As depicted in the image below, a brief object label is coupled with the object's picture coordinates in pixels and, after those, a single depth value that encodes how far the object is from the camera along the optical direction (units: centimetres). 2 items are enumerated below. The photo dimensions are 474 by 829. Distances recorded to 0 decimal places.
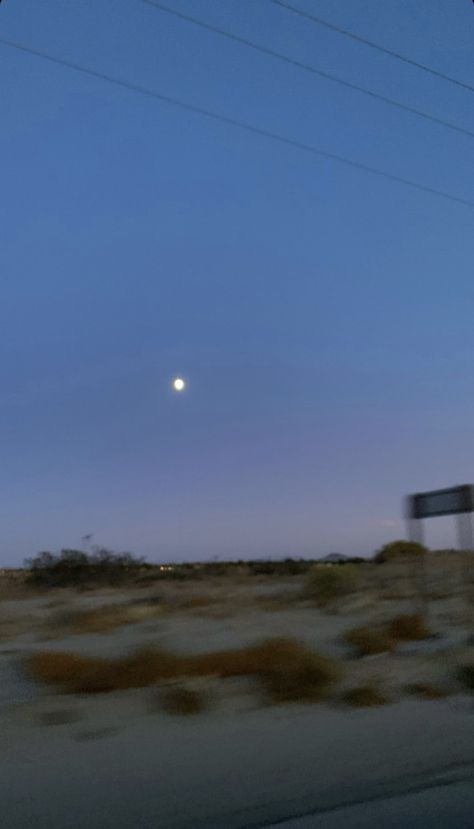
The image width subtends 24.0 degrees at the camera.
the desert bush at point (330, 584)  3344
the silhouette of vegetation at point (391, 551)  5712
